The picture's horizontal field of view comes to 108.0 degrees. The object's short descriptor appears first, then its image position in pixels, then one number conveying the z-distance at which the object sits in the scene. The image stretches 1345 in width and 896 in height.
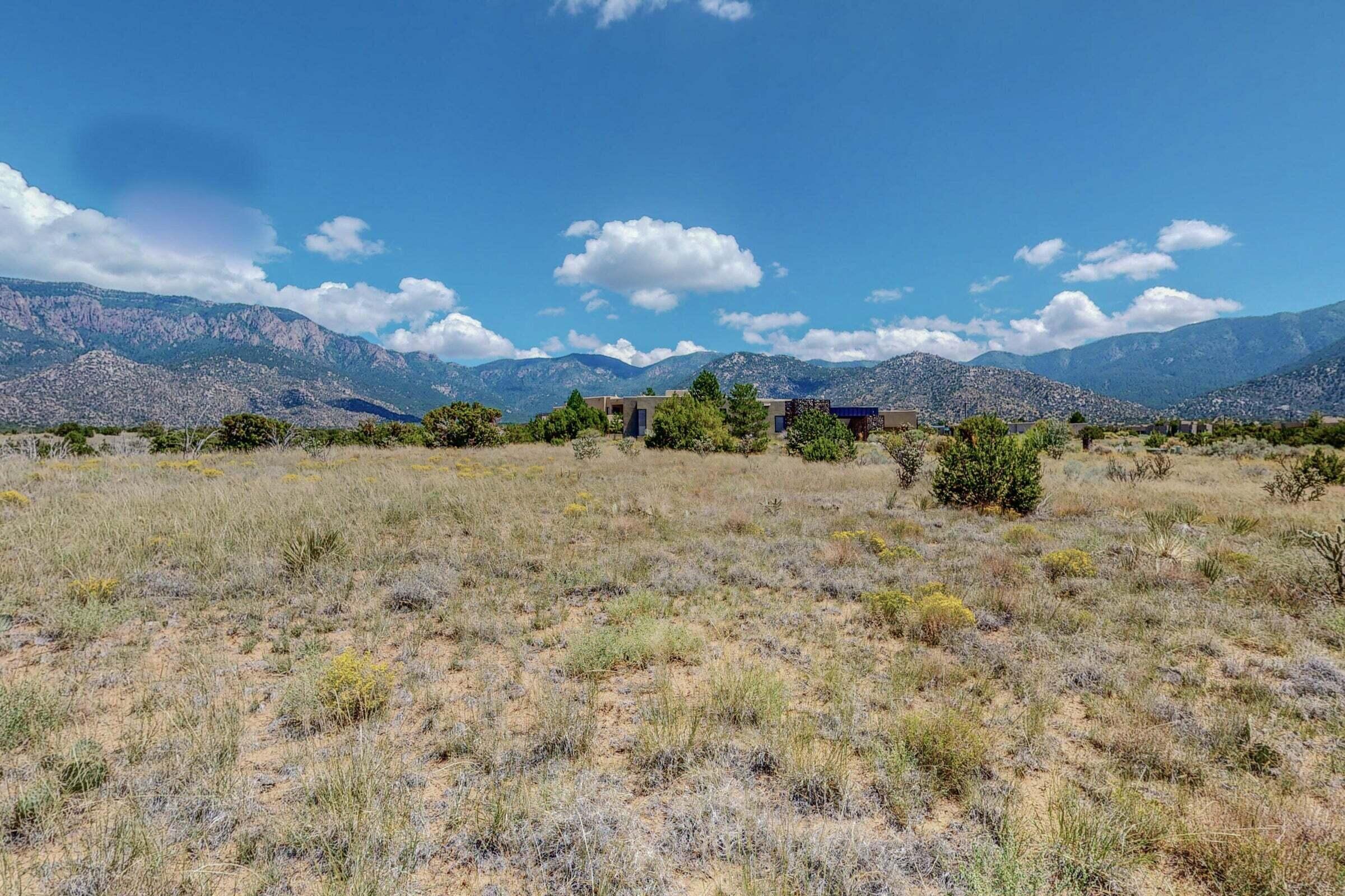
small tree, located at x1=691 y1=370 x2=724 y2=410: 39.03
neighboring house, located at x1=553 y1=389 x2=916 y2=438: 55.50
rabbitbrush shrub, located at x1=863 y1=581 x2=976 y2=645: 5.09
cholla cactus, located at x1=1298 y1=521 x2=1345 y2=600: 5.82
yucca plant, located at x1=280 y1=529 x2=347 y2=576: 6.21
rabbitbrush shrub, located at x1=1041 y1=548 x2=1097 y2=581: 6.64
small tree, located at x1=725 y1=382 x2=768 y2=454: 32.09
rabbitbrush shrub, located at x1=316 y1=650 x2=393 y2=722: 3.53
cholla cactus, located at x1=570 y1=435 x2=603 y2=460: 19.17
